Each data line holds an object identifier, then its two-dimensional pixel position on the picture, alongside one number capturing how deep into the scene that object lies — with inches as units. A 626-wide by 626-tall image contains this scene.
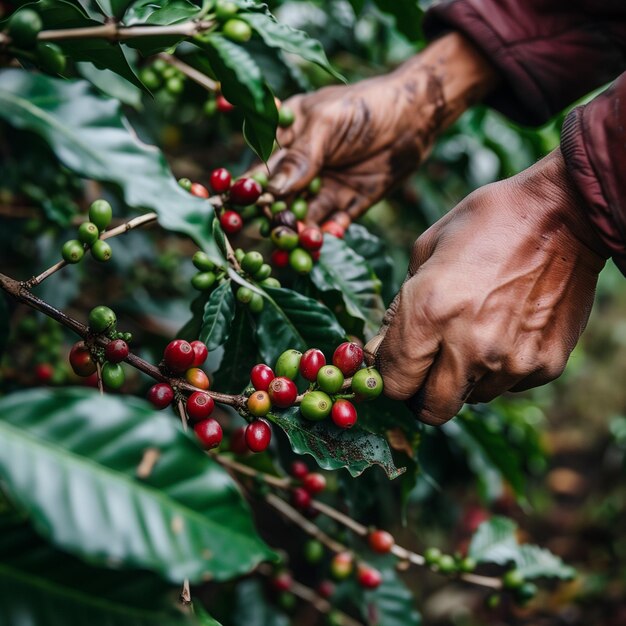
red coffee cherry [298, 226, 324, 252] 22.5
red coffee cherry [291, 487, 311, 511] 24.6
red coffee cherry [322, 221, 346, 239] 24.4
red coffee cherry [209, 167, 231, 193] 22.1
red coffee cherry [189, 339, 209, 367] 19.6
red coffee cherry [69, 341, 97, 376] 19.3
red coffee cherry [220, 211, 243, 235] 21.9
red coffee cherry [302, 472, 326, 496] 25.0
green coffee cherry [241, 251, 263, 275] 21.0
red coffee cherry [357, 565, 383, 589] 26.4
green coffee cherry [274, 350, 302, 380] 19.6
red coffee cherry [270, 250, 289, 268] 23.0
